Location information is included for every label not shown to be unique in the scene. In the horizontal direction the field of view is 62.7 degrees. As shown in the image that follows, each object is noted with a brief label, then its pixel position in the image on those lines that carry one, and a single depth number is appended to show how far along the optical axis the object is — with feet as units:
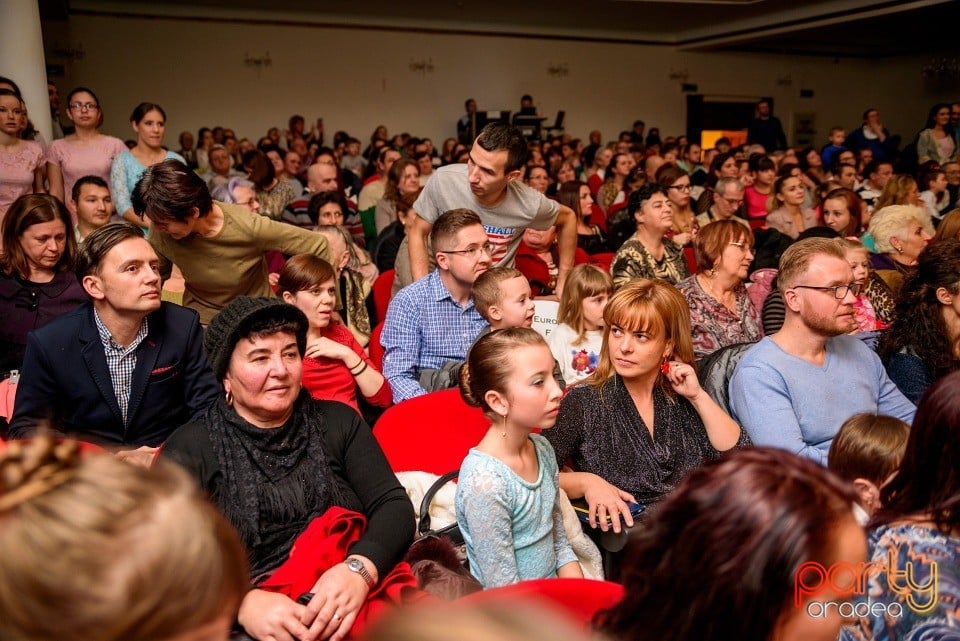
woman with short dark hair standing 9.10
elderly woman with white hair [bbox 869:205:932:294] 13.56
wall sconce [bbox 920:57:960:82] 48.06
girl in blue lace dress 6.17
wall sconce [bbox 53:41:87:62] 36.24
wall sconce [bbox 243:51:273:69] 39.81
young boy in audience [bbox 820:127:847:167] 34.06
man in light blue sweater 7.86
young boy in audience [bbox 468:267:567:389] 9.48
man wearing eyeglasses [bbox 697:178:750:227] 17.22
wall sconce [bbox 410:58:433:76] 43.14
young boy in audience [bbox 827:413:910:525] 6.02
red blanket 5.44
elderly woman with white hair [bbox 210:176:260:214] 14.02
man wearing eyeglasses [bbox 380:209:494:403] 10.19
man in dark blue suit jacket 7.61
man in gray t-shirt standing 11.57
